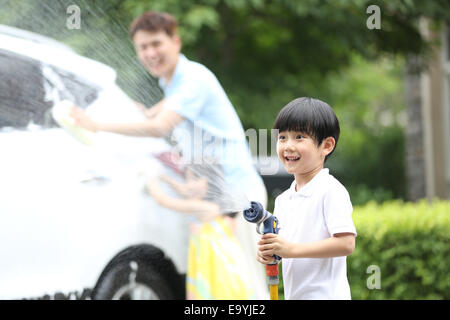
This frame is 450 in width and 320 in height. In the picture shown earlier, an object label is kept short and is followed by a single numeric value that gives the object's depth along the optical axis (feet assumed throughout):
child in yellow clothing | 21.09
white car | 17.02
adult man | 20.43
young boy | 13.35
